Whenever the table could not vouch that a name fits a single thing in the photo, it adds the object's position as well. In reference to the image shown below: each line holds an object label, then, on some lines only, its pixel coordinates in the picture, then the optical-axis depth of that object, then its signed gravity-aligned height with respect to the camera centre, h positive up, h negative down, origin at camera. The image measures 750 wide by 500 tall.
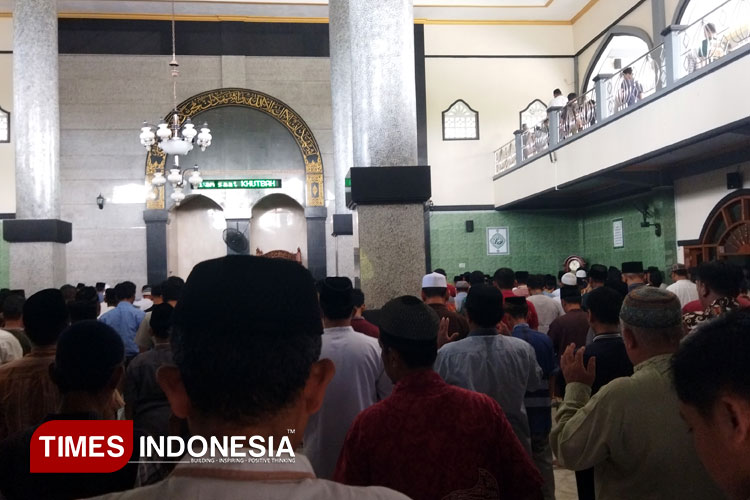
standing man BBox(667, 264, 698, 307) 5.71 -0.33
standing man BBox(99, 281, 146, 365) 5.39 -0.41
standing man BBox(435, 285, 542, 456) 2.73 -0.44
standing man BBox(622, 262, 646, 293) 6.70 -0.20
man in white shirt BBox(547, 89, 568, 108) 11.61 +2.77
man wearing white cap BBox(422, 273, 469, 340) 3.96 -0.23
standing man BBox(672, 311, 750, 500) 1.04 -0.24
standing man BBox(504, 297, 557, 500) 3.13 -0.81
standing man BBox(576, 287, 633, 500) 2.72 -0.39
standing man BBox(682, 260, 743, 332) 3.45 -0.18
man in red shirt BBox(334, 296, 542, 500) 1.81 -0.53
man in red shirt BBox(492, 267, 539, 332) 5.72 -0.19
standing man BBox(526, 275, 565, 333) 5.92 -0.48
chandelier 9.68 +1.93
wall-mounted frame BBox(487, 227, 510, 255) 14.96 +0.38
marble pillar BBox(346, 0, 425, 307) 4.70 +0.96
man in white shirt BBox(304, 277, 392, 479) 2.66 -0.50
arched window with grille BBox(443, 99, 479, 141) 15.20 +3.17
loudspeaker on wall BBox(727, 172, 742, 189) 9.16 +0.98
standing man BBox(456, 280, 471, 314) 6.42 -0.35
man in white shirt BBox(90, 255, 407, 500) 0.92 -0.13
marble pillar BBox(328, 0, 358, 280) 9.70 +2.31
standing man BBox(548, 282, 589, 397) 4.82 -0.54
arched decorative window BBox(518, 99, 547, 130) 15.34 +3.35
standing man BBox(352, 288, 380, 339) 3.80 -0.37
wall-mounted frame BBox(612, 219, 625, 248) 12.73 +0.39
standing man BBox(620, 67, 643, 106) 9.10 +2.31
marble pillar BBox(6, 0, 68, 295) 8.47 +1.79
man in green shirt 1.82 -0.53
